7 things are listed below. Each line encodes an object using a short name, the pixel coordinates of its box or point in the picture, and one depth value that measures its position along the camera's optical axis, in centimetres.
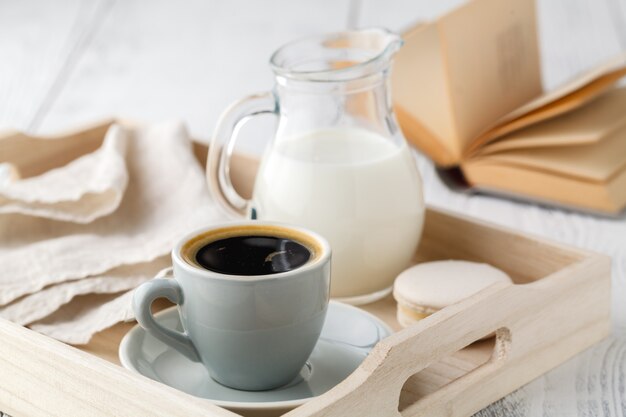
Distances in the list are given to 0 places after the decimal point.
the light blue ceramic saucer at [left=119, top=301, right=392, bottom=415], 77
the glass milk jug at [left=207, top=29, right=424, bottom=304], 87
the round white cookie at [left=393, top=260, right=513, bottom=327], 85
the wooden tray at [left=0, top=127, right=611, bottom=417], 73
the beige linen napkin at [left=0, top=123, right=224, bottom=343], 87
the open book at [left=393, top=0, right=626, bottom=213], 107
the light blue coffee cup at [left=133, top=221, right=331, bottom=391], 74
